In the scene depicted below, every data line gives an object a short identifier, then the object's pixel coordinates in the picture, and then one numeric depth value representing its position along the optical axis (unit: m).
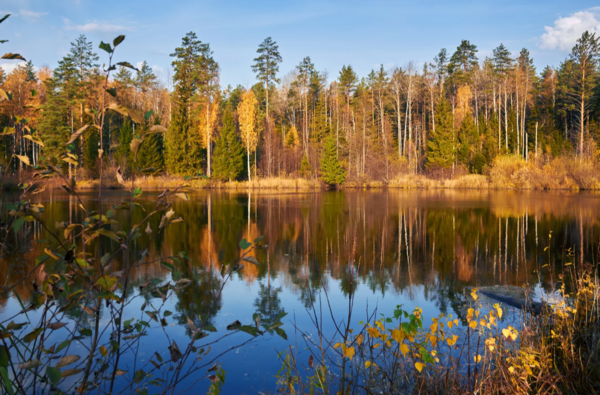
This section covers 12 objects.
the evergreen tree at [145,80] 54.62
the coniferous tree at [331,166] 39.53
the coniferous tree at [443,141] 42.81
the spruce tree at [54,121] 40.01
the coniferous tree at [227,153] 40.38
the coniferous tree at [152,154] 39.34
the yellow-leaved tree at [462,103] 49.51
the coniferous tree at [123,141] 38.06
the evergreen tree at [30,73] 53.53
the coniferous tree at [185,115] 41.00
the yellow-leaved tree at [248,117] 40.12
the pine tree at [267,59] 47.84
